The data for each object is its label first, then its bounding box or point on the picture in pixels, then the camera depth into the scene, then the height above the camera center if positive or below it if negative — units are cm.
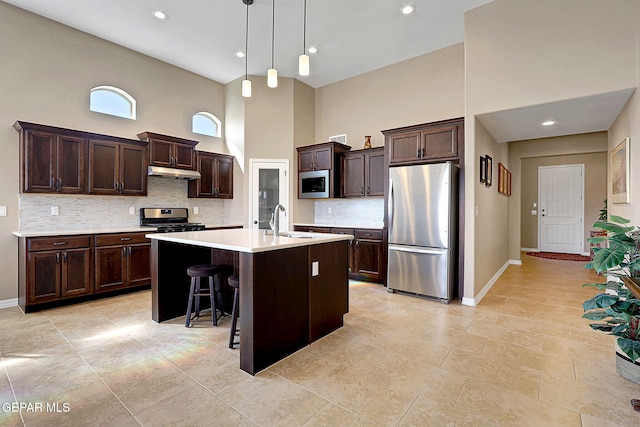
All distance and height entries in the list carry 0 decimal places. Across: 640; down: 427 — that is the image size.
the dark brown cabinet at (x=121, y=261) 398 -67
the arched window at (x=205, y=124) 576 +165
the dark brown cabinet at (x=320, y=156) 547 +100
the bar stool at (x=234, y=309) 264 -84
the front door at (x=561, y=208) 778 +12
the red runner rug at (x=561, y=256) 710 -104
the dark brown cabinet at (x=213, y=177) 536 +60
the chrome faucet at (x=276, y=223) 300 -11
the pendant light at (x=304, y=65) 296 +139
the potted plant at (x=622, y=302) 203 -62
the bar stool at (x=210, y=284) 303 -74
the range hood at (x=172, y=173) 461 +58
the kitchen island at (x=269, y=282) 228 -62
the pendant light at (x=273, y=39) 315 +250
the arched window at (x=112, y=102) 448 +161
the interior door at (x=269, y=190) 582 +39
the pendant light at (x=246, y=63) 352 +250
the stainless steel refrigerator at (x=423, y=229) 392 -23
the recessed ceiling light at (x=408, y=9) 380 +248
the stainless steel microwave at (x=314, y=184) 551 +49
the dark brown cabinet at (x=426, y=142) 404 +95
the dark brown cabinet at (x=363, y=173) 509 +66
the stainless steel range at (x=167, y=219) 477 -14
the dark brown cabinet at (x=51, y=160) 364 +61
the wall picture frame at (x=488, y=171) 445 +61
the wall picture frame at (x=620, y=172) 321 +46
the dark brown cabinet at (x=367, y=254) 488 -68
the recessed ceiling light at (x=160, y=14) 392 +249
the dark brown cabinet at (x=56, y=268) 349 -68
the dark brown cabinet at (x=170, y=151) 467 +93
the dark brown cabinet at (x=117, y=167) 414 +60
